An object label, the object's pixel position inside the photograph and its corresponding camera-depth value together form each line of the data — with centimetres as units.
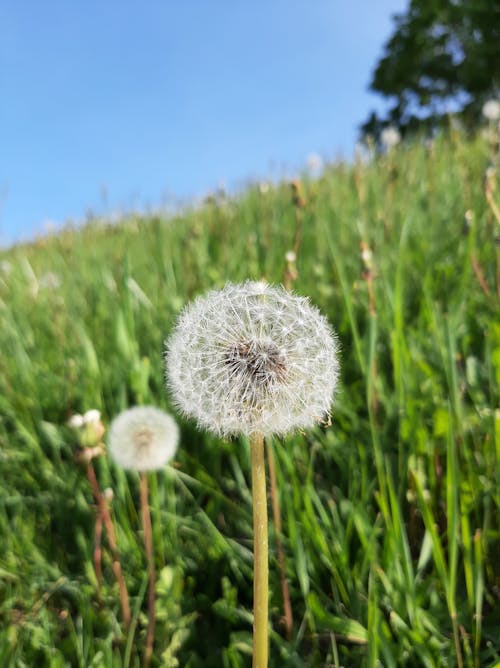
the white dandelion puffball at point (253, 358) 14
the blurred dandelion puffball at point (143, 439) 23
